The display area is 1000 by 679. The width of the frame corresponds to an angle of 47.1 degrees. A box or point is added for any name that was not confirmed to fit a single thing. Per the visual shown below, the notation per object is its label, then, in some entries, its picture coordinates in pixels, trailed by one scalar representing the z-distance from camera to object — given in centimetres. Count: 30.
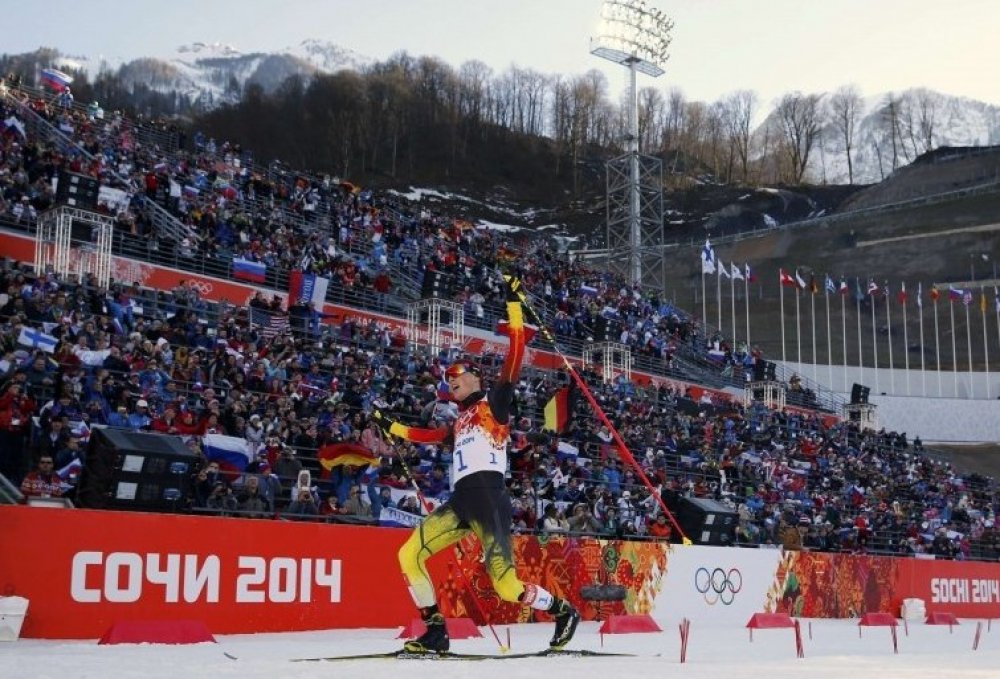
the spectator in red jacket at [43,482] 1408
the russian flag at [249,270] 3077
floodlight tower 5725
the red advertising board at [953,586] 2828
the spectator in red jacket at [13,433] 1609
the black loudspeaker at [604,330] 3953
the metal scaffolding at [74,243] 2528
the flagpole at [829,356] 6462
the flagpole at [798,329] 6638
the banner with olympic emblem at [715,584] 2145
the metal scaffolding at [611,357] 3912
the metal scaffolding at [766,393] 4503
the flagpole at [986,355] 6788
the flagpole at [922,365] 6574
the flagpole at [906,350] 6811
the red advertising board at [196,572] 1241
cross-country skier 1048
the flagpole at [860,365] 6162
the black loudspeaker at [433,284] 3369
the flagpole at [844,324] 6425
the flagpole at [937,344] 6744
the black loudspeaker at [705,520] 2267
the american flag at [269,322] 2597
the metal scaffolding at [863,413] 4784
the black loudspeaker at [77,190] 2517
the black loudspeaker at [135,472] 1326
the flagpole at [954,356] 6510
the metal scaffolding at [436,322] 3350
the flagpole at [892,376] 6581
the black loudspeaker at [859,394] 4853
